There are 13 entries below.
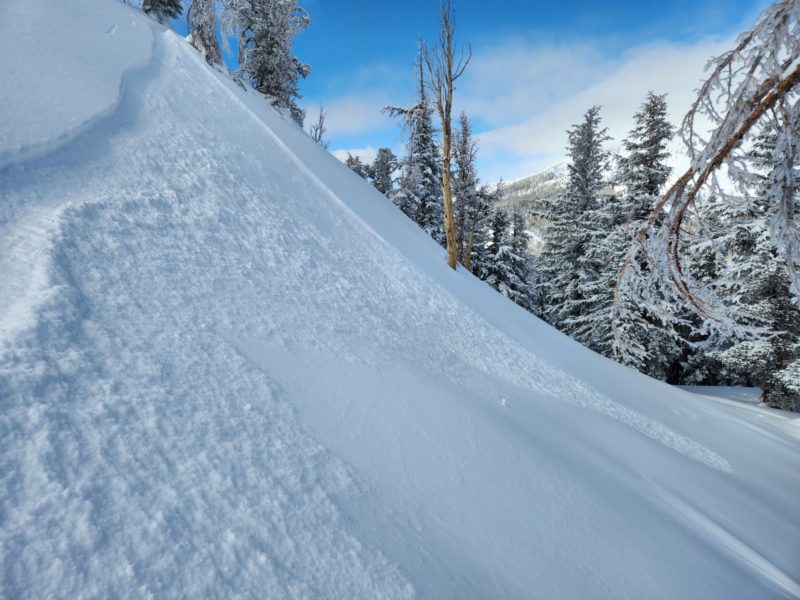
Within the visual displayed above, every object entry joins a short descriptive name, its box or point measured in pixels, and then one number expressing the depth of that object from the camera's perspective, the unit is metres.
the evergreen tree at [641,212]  15.63
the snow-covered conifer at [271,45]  14.60
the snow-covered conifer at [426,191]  20.34
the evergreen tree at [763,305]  12.29
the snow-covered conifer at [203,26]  8.73
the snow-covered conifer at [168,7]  15.68
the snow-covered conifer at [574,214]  18.78
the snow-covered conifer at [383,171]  33.84
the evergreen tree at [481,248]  22.78
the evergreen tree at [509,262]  22.20
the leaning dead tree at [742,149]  2.39
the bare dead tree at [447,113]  10.02
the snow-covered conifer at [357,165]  36.09
